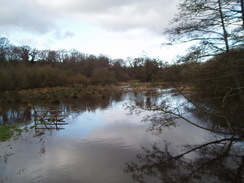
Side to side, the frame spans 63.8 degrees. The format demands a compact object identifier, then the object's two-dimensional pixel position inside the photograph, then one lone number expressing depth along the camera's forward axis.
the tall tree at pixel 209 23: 8.78
